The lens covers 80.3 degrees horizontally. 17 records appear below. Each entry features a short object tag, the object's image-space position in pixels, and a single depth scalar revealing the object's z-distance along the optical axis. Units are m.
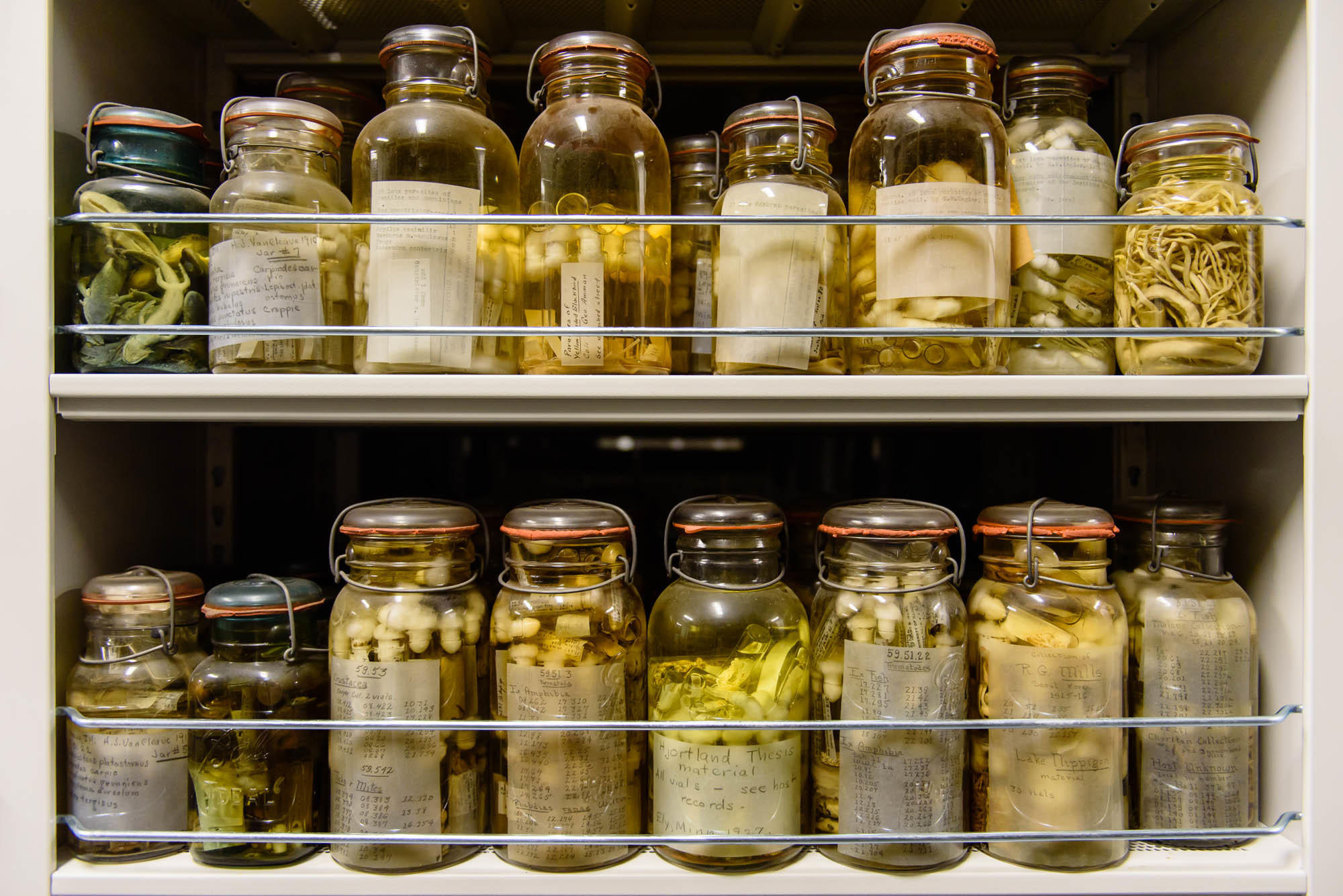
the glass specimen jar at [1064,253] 0.70
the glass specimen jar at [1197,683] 0.68
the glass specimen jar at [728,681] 0.65
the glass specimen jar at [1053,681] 0.65
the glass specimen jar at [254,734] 0.66
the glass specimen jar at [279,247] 0.66
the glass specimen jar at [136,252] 0.67
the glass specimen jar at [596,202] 0.68
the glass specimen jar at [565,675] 0.65
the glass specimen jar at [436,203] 0.66
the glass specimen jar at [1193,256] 0.66
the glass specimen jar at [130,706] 0.66
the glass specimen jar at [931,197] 0.66
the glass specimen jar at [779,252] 0.67
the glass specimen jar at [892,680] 0.65
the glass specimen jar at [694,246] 0.74
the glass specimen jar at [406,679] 0.65
